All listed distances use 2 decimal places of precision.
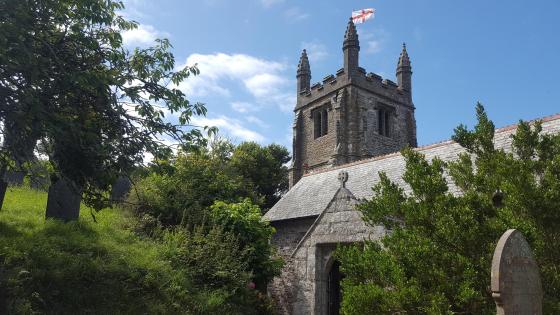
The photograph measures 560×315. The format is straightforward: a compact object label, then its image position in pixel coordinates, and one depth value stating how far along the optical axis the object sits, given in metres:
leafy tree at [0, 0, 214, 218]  5.90
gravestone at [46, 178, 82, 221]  11.36
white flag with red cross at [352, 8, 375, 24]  31.69
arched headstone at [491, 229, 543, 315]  4.42
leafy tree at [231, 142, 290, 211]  34.00
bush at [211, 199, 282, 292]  11.74
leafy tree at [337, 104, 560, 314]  4.96
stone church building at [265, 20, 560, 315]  9.60
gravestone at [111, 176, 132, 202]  20.64
